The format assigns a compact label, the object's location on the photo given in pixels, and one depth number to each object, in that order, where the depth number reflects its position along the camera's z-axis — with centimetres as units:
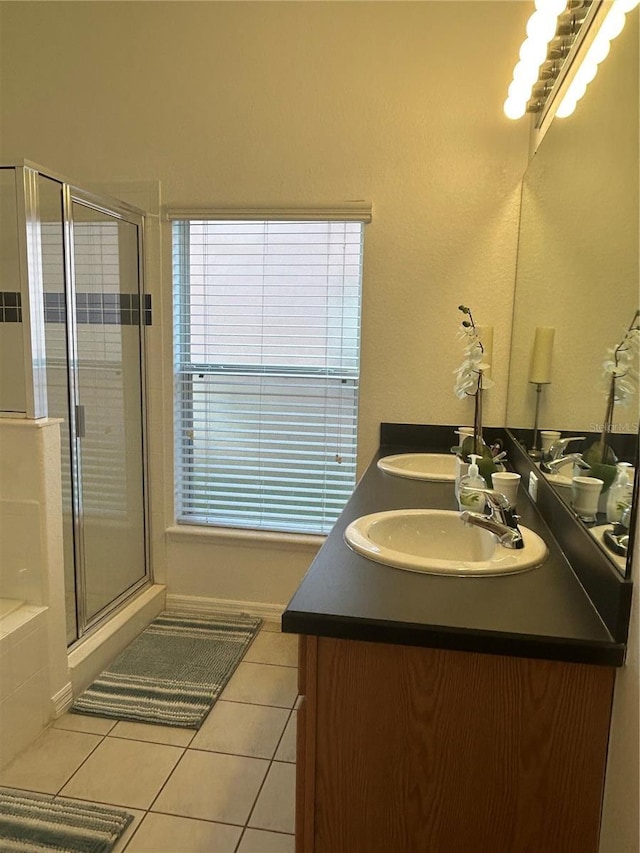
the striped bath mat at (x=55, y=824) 162
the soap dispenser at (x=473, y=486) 160
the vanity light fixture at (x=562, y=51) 133
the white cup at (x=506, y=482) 175
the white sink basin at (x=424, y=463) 244
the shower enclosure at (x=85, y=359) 207
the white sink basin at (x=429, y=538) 136
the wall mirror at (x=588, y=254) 110
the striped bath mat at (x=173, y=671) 220
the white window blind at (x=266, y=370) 278
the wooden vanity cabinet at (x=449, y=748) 103
